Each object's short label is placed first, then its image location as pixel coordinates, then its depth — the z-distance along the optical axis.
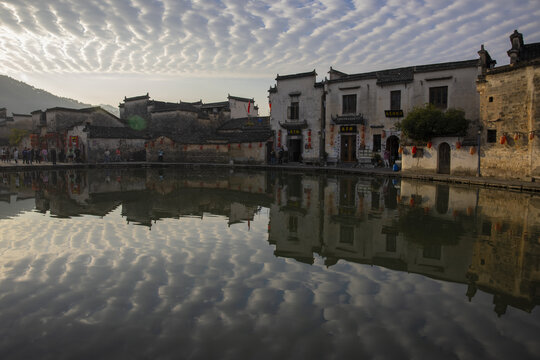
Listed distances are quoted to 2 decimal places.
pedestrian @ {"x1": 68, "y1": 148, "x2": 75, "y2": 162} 34.34
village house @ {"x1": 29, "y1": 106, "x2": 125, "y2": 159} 36.78
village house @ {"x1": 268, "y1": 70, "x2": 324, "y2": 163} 31.08
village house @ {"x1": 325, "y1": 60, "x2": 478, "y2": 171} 23.92
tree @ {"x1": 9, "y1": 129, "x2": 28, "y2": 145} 41.53
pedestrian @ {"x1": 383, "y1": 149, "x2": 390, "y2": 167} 25.67
